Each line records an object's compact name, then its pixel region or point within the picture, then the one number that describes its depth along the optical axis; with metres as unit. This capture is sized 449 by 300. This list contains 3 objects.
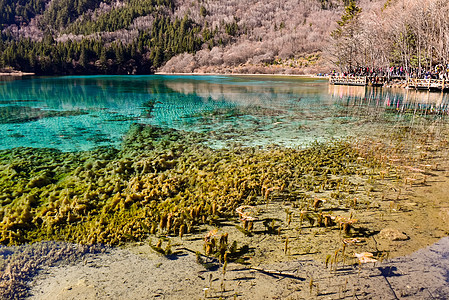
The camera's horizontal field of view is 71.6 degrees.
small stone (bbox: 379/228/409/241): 6.71
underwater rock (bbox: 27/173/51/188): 10.07
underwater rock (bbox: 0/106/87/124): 23.58
